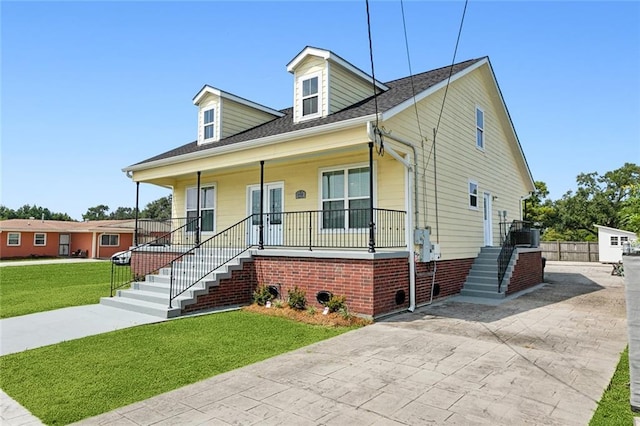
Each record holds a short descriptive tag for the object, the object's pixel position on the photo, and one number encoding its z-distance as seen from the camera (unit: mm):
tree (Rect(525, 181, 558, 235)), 33406
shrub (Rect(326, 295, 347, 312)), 8000
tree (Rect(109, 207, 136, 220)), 91400
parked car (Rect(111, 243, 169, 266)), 18550
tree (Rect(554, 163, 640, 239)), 38156
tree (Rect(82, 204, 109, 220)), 94438
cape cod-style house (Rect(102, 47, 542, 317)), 8648
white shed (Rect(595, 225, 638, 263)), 24844
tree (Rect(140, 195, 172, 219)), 74750
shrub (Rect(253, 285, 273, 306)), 9219
